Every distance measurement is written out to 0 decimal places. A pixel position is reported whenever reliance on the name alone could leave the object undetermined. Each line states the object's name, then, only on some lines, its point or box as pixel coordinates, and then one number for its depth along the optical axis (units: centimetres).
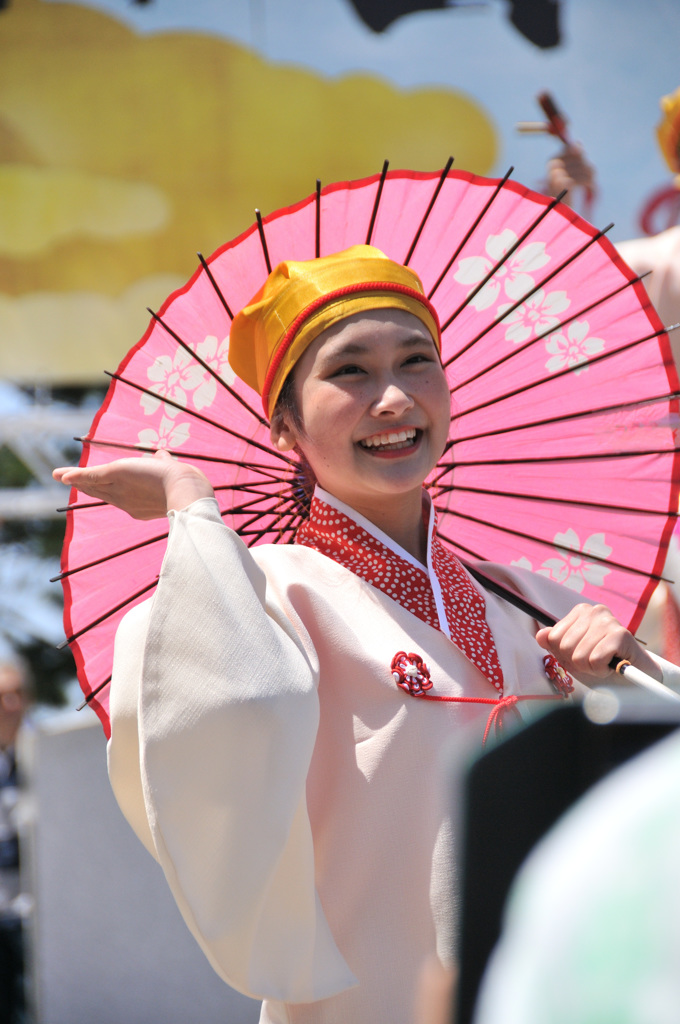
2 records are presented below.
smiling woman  314
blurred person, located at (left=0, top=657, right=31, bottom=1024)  638
